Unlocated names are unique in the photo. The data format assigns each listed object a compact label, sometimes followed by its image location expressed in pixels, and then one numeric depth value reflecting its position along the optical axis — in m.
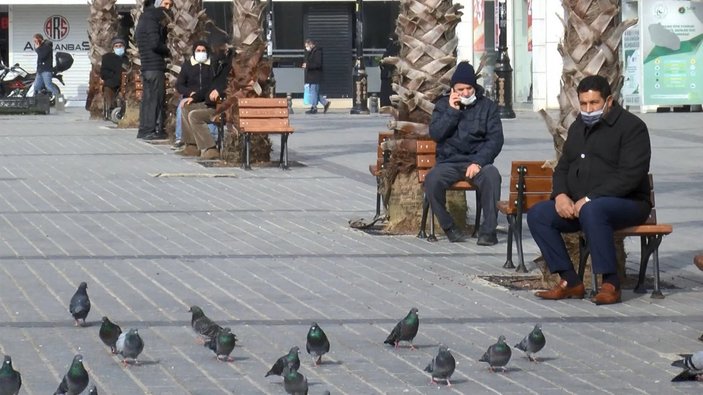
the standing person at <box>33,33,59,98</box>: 68.33
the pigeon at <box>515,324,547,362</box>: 14.00
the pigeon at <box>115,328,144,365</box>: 13.74
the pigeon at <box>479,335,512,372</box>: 13.58
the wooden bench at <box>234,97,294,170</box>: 34.77
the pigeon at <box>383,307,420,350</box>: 14.56
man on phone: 22.66
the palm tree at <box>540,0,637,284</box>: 18.83
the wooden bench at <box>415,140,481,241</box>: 23.35
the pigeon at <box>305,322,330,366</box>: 13.82
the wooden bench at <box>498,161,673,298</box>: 20.01
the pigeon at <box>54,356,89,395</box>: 11.81
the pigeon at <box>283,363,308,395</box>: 11.88
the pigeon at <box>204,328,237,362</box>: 14.02
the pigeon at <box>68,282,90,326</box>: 15.70
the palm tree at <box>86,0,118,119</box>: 59.40
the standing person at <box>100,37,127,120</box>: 55.05
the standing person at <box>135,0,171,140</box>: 43.90
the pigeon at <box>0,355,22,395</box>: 11.68
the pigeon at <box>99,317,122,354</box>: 14.31
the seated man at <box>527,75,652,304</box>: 17.63
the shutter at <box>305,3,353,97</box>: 82.85
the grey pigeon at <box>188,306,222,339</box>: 14.53
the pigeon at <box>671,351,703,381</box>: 13.22
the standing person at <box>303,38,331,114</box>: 69.83
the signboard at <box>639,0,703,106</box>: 61.31
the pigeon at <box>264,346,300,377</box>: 12.68
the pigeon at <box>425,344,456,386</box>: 13.02
